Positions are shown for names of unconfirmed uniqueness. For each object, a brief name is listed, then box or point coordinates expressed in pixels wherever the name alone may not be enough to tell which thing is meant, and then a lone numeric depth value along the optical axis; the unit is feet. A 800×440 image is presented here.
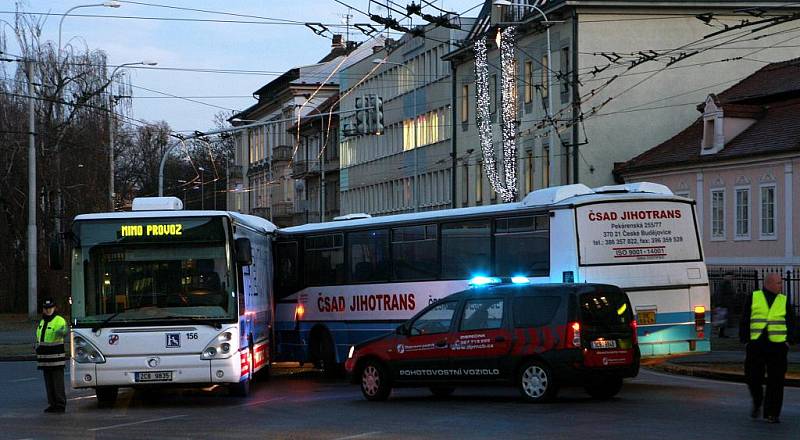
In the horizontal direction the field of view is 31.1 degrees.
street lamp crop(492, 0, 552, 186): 178.81
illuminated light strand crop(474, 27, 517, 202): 172.45
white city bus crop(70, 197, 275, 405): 69.10
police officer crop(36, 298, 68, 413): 67.72
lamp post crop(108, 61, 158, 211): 203.07
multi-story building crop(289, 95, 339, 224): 307.17
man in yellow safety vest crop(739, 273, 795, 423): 54.44
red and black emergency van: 63.72
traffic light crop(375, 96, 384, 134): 128.16
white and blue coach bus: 73.15
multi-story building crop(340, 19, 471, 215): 233.14
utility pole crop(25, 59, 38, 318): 179.01
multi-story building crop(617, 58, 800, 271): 145.89
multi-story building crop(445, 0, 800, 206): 177.47
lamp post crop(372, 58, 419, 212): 236.22
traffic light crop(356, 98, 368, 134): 128.16
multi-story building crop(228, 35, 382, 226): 331.57
